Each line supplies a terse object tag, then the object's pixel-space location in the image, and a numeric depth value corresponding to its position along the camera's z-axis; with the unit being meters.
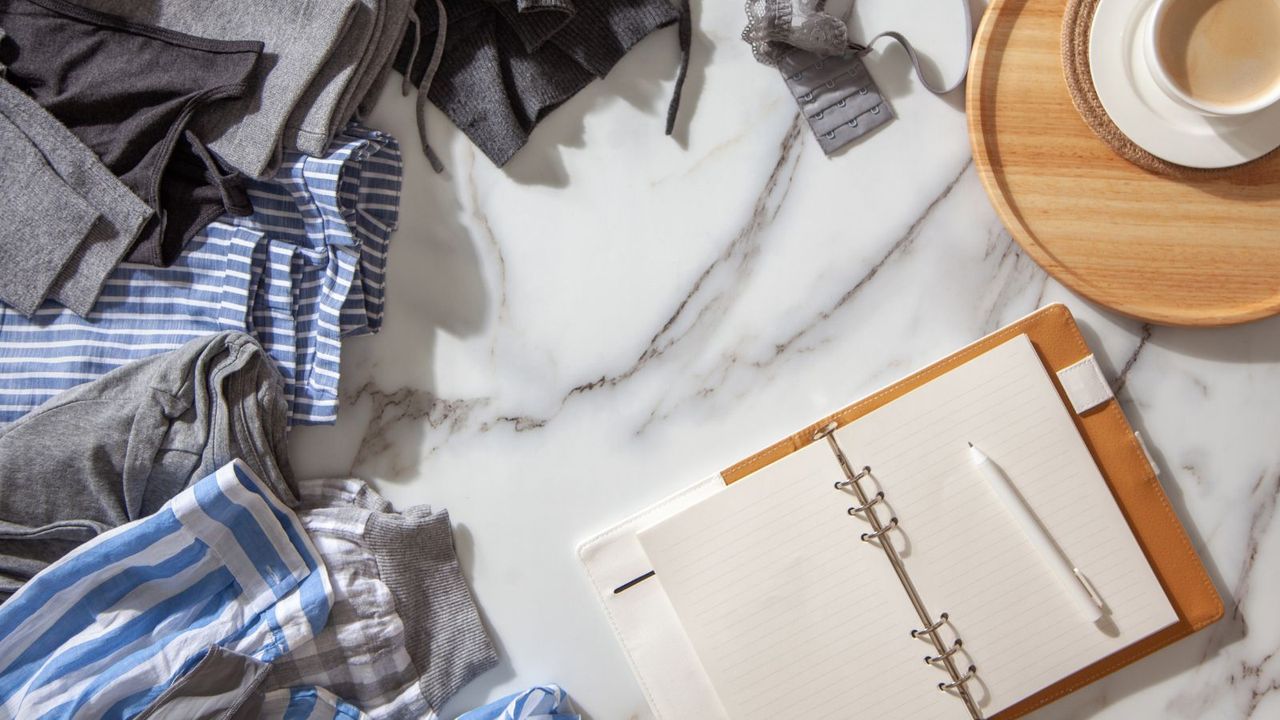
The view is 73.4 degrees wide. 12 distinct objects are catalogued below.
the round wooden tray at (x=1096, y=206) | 0.73
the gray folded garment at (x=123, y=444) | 0.69
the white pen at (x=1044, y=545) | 0.73
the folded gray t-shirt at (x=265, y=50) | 0.70
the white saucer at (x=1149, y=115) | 0.69
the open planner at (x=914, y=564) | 0.74
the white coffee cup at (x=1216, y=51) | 0.66
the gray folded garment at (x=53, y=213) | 0.70
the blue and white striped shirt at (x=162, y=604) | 0.69
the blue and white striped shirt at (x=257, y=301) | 0.74
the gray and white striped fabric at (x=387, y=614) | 0.76
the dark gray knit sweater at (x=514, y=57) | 0.77
